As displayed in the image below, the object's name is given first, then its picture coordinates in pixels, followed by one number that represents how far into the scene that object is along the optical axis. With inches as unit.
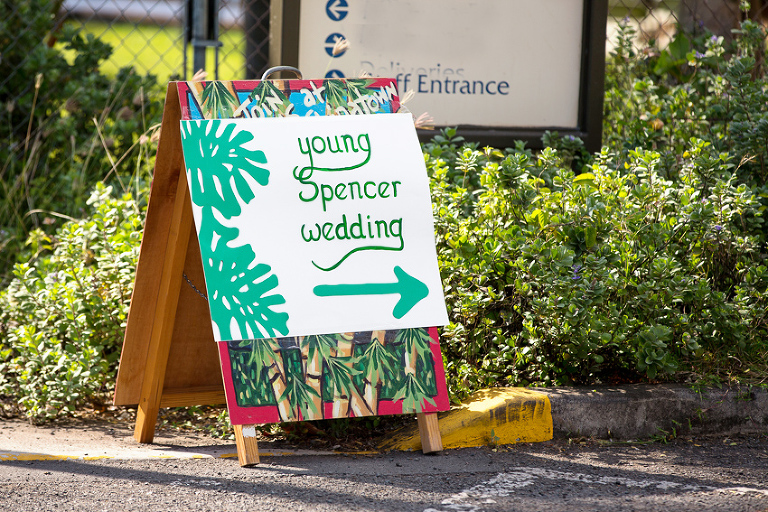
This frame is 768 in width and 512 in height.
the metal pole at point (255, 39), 455.2
